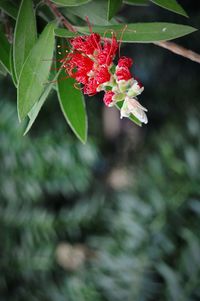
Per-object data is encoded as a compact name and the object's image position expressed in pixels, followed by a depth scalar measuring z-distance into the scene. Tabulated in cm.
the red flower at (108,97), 60
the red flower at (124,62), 60
